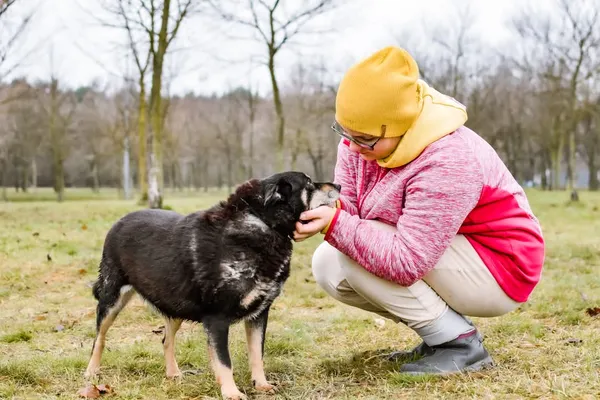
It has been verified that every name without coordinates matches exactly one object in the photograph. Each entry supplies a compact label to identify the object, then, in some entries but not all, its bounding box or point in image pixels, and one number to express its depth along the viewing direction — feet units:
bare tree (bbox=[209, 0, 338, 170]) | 71.15
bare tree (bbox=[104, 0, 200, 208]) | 59.41
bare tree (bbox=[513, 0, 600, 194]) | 82.69
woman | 10.00
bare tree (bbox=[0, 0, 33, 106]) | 58.85
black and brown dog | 10.38
